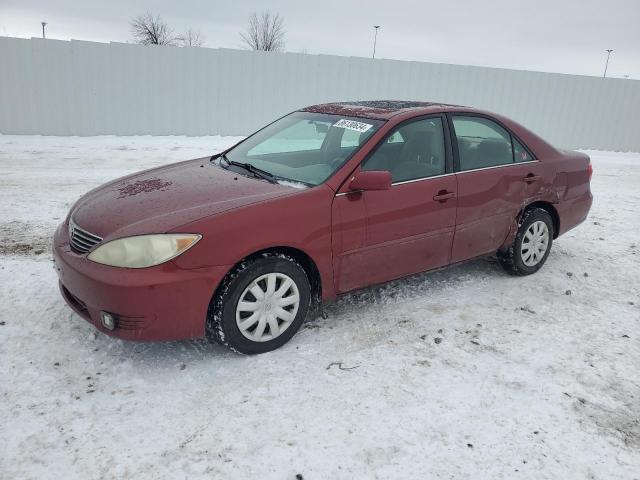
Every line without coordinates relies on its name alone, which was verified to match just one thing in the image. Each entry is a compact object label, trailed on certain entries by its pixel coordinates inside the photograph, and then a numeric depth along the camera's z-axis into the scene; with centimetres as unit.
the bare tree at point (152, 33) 3784
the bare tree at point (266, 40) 4184
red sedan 295
